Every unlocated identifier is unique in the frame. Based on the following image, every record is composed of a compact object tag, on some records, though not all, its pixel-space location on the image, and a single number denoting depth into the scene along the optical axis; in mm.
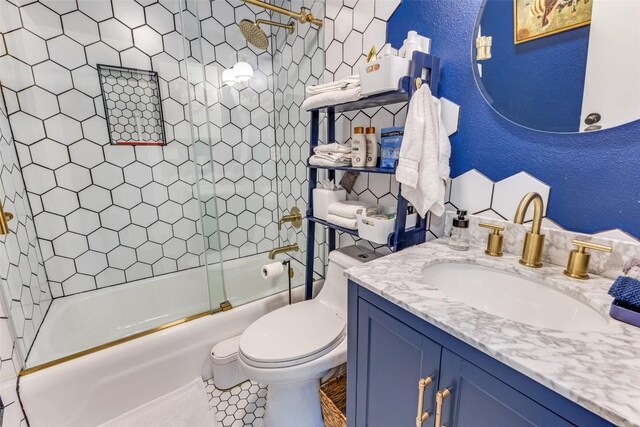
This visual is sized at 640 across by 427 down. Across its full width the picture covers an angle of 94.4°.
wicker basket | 1155
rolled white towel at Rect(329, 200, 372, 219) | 1292
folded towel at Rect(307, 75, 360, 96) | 1143
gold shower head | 1710
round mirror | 736
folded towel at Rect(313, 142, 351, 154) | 1298
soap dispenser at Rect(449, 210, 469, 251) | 1004
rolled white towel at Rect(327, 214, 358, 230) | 1271
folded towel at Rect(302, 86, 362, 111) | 1129
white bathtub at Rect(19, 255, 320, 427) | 1187
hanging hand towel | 987
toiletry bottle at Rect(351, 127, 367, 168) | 1210
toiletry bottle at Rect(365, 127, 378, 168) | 1199
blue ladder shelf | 1012
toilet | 1076
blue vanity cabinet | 489
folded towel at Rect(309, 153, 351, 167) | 1304
